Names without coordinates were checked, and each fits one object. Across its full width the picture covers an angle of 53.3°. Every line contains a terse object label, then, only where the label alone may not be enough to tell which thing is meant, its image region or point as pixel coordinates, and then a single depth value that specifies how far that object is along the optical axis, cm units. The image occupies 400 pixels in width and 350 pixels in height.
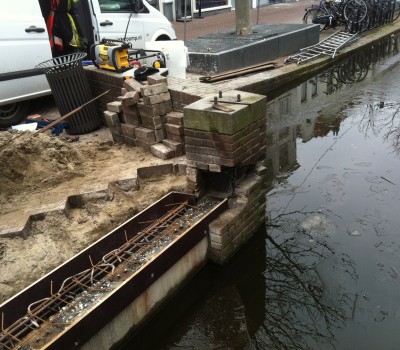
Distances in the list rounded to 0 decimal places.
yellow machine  626
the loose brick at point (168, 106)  505
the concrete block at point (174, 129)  484
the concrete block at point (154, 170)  468
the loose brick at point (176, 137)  490
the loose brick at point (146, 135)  506
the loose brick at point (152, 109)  491
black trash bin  586
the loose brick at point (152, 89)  488
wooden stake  541
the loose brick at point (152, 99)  487
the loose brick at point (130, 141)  541
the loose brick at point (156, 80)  504
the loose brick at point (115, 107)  535
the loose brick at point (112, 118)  541
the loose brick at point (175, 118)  482
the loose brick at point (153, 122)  496
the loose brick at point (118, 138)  562
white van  607
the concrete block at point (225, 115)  391
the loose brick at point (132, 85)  521
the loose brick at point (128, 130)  533
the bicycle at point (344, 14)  1431
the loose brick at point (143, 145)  519
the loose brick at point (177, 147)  487
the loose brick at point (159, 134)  506
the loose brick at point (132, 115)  518
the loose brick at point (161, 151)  486
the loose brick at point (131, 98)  502
